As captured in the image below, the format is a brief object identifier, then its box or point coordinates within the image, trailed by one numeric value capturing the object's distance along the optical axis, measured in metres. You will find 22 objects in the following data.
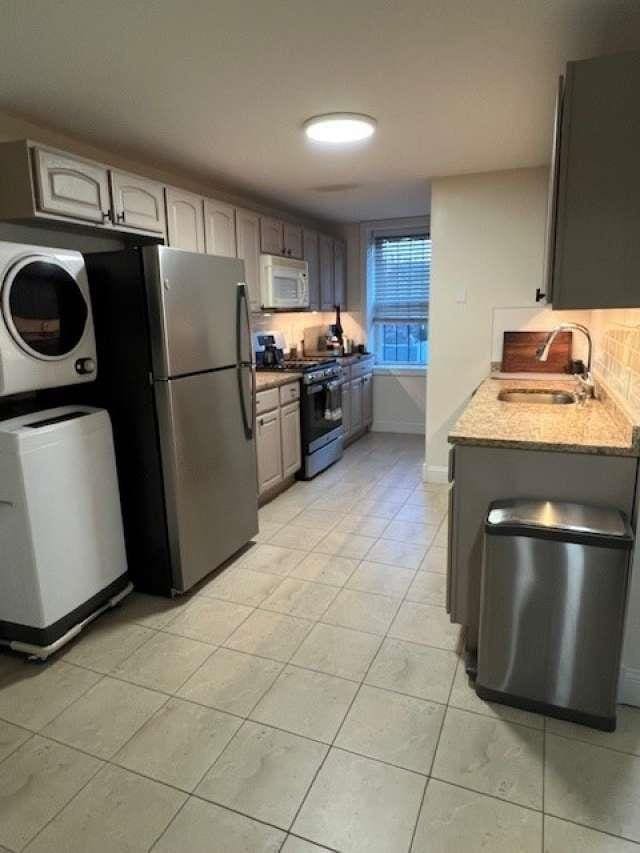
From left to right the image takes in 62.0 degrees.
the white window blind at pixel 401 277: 5.72
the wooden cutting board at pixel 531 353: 3.77
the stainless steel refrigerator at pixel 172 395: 2.39
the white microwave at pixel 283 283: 4.23
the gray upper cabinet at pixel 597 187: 1.60
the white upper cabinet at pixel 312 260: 4.96
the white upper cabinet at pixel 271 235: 4.23
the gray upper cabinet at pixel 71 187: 2.34
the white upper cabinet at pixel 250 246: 3.92
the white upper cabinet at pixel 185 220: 3.17
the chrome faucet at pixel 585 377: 2.72
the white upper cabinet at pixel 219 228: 3.54
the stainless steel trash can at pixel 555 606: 1.65
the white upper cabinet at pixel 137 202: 2.76
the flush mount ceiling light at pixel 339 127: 2.59
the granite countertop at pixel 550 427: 1.83
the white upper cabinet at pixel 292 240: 4.57
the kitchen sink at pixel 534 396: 3.01
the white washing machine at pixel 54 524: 2.04
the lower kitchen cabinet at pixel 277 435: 3.71
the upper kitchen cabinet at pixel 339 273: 5.69
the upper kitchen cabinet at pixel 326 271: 5.34
